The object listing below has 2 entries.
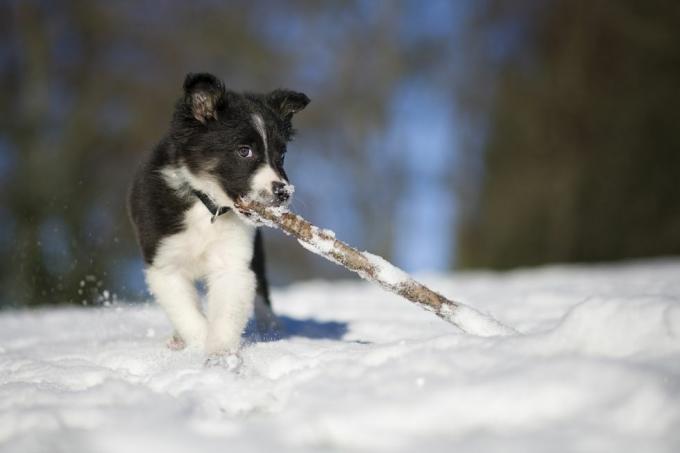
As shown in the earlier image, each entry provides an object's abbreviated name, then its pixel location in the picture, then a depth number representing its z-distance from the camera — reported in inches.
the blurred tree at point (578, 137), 626.5
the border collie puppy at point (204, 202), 170.6
